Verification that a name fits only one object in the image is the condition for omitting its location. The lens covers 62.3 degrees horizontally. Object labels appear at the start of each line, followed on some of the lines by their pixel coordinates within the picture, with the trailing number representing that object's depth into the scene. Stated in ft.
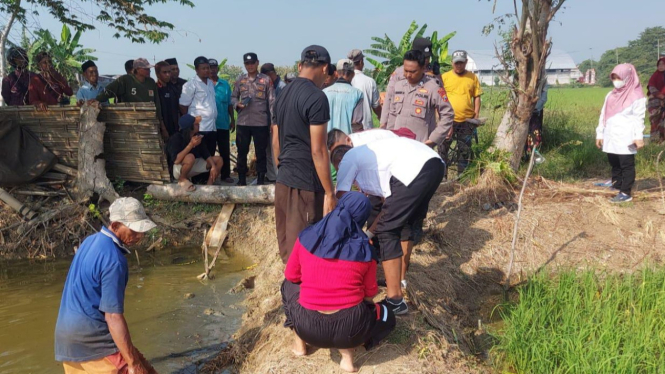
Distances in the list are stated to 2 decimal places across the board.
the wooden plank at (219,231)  23.11
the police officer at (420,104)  18.30
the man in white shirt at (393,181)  13.06
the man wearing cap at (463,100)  24.66
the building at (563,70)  258.16
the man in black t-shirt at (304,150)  12.73
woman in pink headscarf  21.86
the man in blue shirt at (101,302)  9.95
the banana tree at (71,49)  62.79
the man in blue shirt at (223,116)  26.50
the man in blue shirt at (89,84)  25.63
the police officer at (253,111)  25.36
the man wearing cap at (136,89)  24.38
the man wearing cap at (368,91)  22.10
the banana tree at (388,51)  42.93
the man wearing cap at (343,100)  19.69
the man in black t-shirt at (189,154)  23.63
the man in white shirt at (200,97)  24.71
